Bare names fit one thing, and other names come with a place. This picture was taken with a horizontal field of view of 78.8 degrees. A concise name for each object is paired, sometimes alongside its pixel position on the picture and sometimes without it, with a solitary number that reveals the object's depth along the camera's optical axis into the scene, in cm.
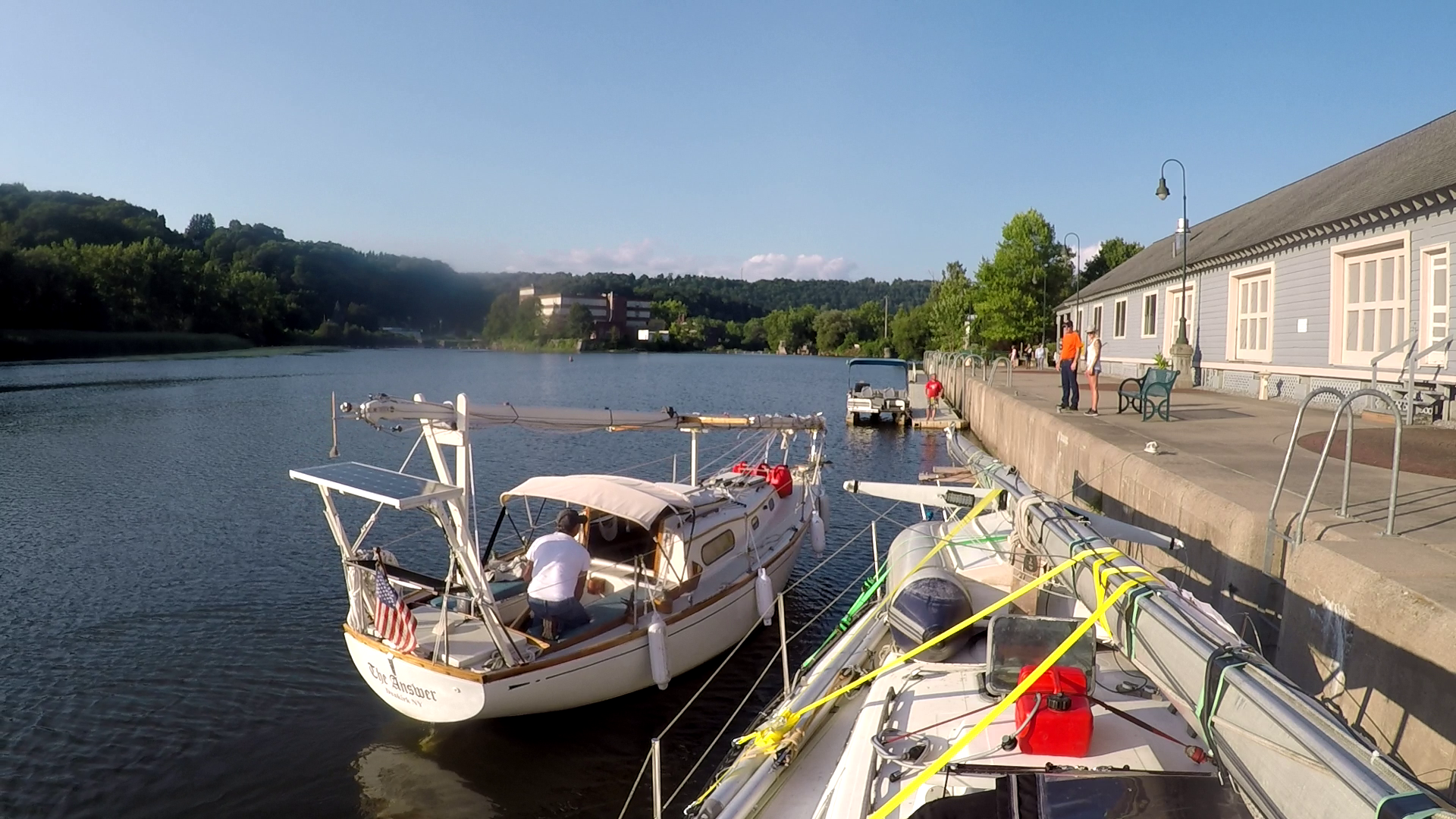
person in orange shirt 1956
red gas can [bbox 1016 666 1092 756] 471
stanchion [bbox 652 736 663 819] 588
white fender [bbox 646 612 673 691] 1068
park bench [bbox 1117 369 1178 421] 1767
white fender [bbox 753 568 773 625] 1309
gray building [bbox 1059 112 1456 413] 1603
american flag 938
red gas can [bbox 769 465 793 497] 1620
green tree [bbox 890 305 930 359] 12538
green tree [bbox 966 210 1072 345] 6500
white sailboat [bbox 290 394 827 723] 936
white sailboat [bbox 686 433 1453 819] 351
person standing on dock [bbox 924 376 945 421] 4581
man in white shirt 1031
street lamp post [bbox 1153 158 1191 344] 2605
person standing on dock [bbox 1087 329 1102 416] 2073
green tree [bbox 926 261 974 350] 7969
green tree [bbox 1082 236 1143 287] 8738
